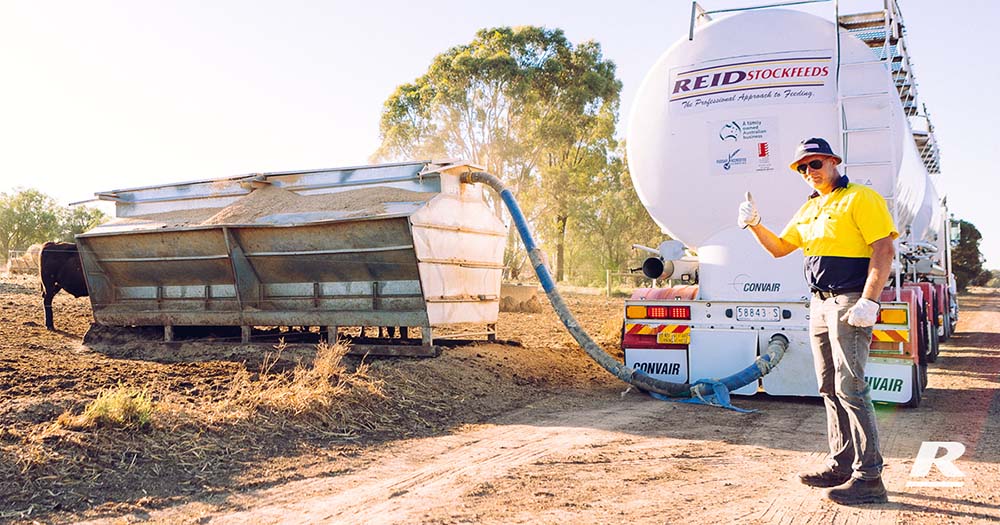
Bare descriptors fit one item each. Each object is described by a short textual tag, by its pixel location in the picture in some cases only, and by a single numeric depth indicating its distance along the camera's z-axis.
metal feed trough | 9.14
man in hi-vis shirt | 4.41
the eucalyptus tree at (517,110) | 33.38
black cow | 12.49
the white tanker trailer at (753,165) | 7.54
